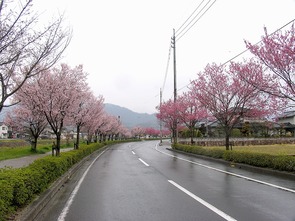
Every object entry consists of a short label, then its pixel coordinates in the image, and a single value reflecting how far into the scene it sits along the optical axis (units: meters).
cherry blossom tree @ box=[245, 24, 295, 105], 12.10
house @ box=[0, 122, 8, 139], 104.46
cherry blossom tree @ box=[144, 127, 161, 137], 130.62
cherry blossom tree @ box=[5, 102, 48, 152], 27.94
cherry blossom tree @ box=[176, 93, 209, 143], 33.22
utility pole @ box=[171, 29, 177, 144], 36.53
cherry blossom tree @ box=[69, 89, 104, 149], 20.91
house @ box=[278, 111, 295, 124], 70.53
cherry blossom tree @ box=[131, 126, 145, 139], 121.81
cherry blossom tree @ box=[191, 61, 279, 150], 19.62
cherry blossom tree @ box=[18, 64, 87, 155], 14.55
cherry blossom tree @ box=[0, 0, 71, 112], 6.48
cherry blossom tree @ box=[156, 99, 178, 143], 36.55
